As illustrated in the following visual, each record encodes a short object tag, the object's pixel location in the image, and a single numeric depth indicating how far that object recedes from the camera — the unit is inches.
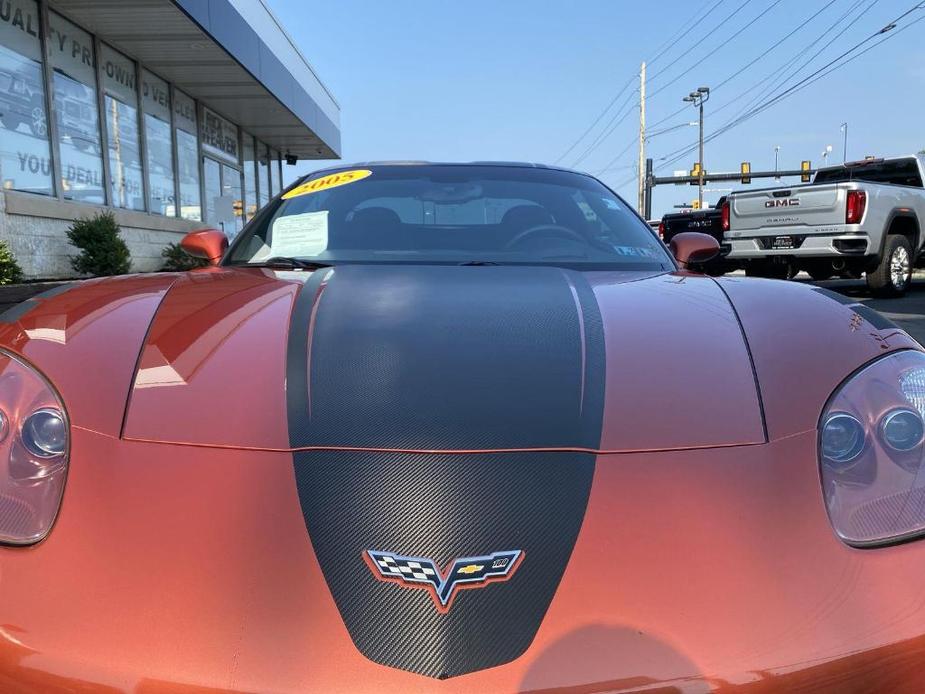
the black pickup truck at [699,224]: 535.8
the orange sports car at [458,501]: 35.5
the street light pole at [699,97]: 1617.9
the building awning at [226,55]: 391.9
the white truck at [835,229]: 366.0
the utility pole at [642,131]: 1546.5
